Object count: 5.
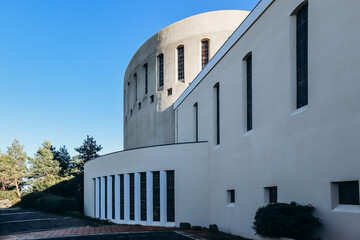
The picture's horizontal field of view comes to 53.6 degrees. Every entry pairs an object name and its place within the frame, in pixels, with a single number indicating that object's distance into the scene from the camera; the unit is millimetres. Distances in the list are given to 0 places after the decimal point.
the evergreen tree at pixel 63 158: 59375
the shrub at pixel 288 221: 8305
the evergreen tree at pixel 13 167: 60297
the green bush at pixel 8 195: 53206
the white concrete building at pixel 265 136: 7617
